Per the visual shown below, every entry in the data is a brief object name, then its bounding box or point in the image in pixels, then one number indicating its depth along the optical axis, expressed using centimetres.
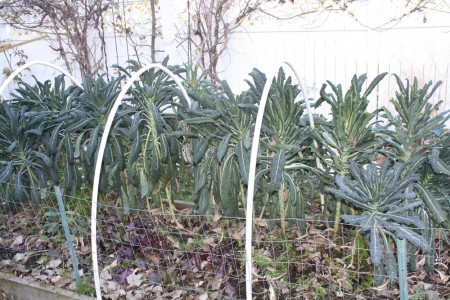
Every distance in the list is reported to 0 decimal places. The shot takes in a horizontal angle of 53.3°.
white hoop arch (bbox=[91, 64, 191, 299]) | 288
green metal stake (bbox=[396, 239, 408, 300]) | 238
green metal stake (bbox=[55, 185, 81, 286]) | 341
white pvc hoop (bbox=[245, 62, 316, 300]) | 226
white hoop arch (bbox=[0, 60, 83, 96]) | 361
